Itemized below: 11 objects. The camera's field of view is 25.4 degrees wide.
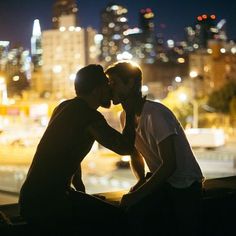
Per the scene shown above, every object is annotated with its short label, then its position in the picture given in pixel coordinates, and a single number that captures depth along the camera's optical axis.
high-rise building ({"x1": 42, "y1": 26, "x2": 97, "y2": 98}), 112.38
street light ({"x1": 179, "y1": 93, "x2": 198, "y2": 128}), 46.05
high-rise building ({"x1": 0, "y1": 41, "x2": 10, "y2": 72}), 75.28
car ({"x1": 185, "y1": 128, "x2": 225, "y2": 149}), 35.22
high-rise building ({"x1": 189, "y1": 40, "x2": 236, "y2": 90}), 76.19
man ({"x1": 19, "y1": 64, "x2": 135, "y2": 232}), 2.69
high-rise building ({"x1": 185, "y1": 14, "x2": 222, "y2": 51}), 92.44
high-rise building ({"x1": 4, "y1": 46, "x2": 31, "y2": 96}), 86.19
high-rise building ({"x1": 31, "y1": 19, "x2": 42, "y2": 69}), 124.34
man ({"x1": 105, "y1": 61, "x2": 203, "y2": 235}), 2.93
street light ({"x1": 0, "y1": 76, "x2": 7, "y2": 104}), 49.58
